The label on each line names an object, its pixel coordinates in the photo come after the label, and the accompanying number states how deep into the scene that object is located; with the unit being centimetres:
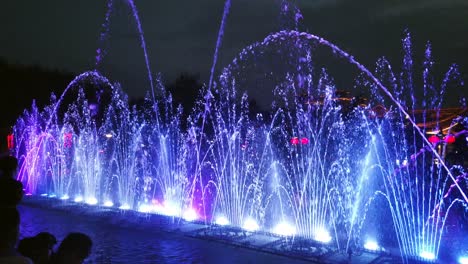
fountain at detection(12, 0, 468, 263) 968
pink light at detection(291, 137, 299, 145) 1542
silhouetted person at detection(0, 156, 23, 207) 326
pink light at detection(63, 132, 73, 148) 2208
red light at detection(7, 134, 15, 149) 2617
